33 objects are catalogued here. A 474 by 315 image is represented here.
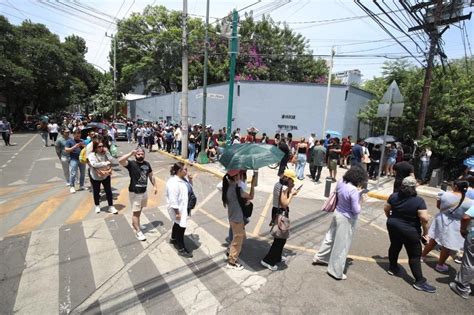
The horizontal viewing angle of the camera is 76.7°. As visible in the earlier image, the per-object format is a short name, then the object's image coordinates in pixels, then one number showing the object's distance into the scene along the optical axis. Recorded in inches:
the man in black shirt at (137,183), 226.1
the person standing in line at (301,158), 458.3
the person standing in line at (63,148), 349.1
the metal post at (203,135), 523.8
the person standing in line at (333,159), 452.2
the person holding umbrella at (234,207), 182.7
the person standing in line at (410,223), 171.6
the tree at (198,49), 1227.9
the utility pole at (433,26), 458.6
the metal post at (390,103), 383.6
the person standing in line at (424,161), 477.4
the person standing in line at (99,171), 274.7
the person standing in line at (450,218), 184.1
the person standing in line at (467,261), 169.2
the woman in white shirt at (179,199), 198.2
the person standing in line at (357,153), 443.5
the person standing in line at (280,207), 181.8
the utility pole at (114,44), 1461.1
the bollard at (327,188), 377.1
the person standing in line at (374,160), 488.7
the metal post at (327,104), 655.8
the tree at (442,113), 493.7
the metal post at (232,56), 482.0
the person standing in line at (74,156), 335.9
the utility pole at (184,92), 561.3
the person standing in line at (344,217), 176.9
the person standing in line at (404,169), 251.8
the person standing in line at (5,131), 768.3
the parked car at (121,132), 1029.8
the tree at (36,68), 1095.0
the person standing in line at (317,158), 437.4
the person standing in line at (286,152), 433.4
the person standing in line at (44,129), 749.3
